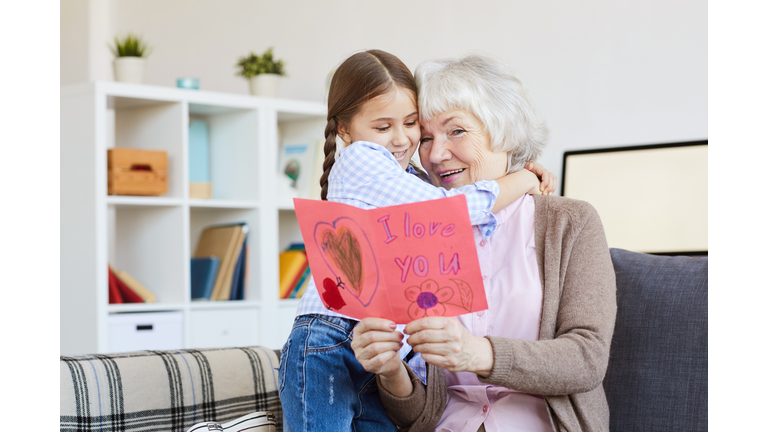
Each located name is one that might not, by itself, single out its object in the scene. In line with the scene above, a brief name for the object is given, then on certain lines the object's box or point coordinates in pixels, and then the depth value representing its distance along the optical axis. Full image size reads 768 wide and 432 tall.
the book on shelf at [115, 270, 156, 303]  3.06
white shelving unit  2.86
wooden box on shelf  2.96
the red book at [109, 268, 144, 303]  3.05
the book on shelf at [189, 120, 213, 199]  3.38
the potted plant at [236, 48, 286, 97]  3.41
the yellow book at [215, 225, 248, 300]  3.26
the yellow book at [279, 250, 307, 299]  3.45
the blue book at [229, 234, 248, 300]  3.28
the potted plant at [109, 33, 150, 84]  3.16
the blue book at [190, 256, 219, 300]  3.23
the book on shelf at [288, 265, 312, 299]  3.46
